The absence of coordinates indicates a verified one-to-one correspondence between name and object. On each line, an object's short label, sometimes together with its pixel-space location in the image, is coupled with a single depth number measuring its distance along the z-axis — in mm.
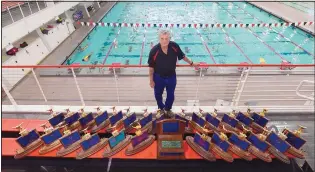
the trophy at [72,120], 3162
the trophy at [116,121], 3139
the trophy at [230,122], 3096
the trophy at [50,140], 2842
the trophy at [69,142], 2799
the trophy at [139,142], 2766
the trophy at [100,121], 3187
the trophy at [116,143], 2768
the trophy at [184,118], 3074
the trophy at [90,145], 2752
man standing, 2835
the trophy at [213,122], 3078
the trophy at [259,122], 3084
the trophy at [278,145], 2697
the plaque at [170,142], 2699
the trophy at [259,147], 2701
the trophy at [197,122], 3094
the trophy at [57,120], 3154
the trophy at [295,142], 2731
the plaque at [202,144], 2717
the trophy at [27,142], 2787
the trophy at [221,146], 2695
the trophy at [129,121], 3170
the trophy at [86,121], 3203
